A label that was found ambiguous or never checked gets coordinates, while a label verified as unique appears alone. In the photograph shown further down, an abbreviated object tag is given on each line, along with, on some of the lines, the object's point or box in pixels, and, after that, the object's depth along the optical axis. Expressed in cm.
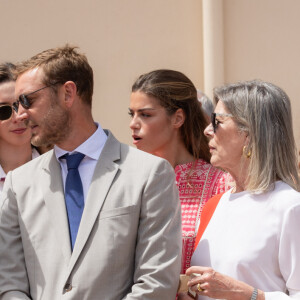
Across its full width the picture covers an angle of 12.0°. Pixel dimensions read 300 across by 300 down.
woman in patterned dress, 837
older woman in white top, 583
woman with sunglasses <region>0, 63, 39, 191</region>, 832
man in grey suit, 583
